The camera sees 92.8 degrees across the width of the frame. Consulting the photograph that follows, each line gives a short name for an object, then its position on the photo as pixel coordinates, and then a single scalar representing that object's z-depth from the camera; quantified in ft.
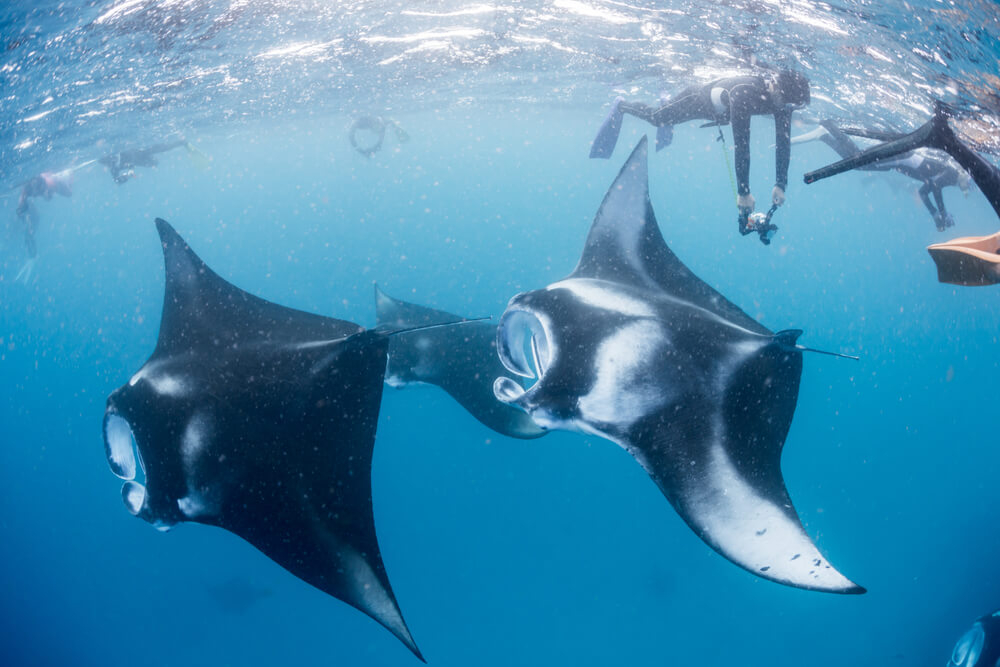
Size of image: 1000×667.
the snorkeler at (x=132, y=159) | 50.72
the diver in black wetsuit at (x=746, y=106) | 17.99
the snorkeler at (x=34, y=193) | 56.40
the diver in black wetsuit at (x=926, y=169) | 28.76
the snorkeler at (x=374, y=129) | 47.85
